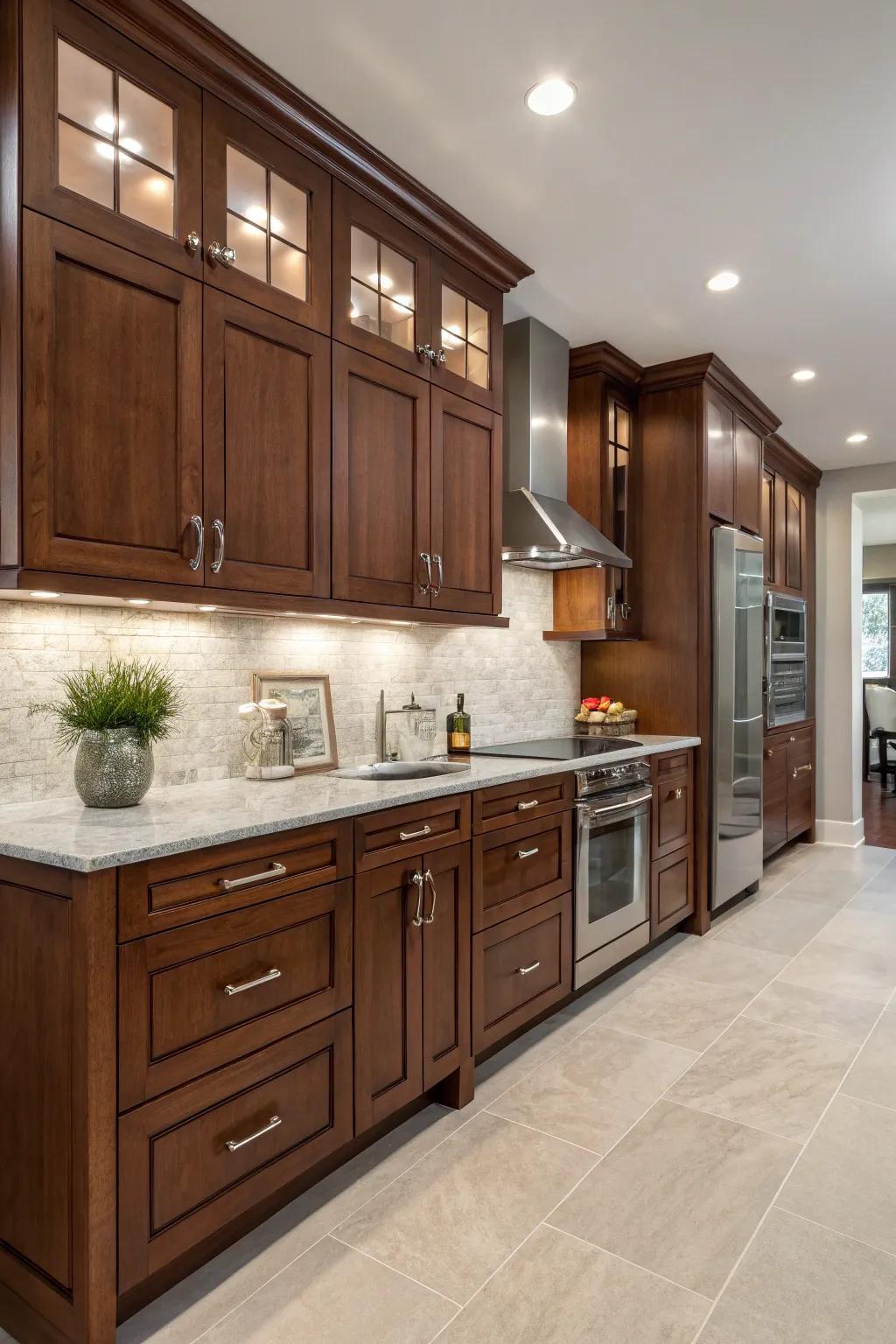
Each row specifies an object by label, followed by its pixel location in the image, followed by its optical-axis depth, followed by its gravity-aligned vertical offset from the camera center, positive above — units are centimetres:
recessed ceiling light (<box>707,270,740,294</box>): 317 +153
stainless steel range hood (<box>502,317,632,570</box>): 332 +95
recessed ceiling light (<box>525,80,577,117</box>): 213 +151
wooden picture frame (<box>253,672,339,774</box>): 263 -12
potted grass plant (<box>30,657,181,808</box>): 191 -13
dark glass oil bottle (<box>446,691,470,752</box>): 332 -21
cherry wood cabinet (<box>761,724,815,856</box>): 525 -73
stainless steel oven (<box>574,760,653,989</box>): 307 -75
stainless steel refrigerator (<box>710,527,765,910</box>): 413 -17
